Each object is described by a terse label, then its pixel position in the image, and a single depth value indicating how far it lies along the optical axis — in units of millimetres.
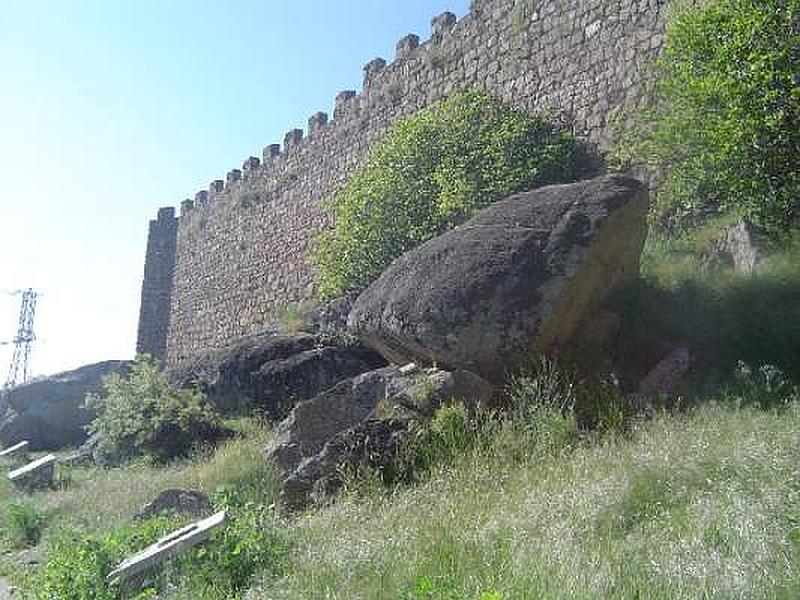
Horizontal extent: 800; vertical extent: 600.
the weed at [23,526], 8906
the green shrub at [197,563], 5160
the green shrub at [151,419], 12078
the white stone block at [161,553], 5484
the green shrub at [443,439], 6887
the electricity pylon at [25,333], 34312
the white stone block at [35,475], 12461
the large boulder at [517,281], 8102
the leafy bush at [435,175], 12617
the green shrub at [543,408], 6730
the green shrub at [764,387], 6649
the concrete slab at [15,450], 16609
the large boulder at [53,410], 18969
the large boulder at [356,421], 7164
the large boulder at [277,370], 11211
